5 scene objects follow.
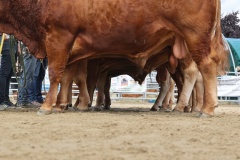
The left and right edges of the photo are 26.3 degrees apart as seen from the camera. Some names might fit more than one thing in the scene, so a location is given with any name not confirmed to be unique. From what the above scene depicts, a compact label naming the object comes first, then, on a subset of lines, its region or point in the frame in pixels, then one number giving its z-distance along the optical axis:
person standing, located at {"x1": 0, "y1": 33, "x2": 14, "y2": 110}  10.22
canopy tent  29.39
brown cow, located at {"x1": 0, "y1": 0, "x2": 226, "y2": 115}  8.06
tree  46.25
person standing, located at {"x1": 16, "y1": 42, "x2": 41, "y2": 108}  11.02
